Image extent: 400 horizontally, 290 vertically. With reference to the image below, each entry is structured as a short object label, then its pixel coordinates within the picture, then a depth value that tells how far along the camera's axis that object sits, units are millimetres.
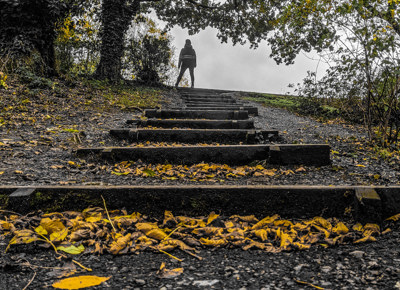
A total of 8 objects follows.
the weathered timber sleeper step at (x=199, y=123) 5047
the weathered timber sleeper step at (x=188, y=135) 4199
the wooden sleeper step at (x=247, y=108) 7508
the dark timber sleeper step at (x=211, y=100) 9406
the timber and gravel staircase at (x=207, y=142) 3129
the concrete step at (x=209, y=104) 8141
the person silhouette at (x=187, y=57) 11781
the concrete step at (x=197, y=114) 6121
